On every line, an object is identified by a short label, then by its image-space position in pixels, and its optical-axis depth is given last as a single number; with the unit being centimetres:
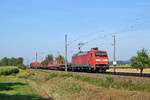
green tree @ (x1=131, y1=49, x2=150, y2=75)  6638
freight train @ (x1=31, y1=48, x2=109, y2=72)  6656
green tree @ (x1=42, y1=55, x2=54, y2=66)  13730
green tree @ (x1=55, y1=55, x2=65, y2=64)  10850
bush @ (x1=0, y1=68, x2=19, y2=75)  9350
